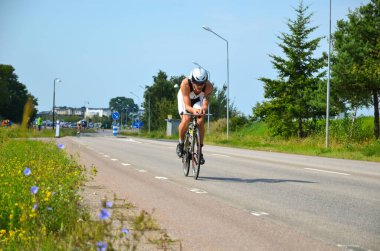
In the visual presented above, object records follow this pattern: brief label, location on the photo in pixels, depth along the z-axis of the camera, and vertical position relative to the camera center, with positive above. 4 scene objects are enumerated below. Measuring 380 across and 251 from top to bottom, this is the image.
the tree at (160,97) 69.62 +6.20
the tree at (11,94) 90.88 +6.93
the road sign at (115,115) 55.81 +2.16
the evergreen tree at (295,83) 34.91 +3.61
